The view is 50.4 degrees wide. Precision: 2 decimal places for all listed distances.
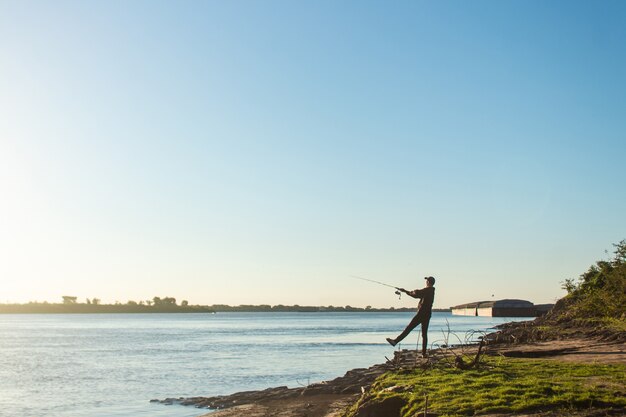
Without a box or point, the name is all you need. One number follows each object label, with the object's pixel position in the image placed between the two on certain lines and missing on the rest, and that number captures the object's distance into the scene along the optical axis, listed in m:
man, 19.33
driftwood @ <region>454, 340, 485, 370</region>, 17.42
